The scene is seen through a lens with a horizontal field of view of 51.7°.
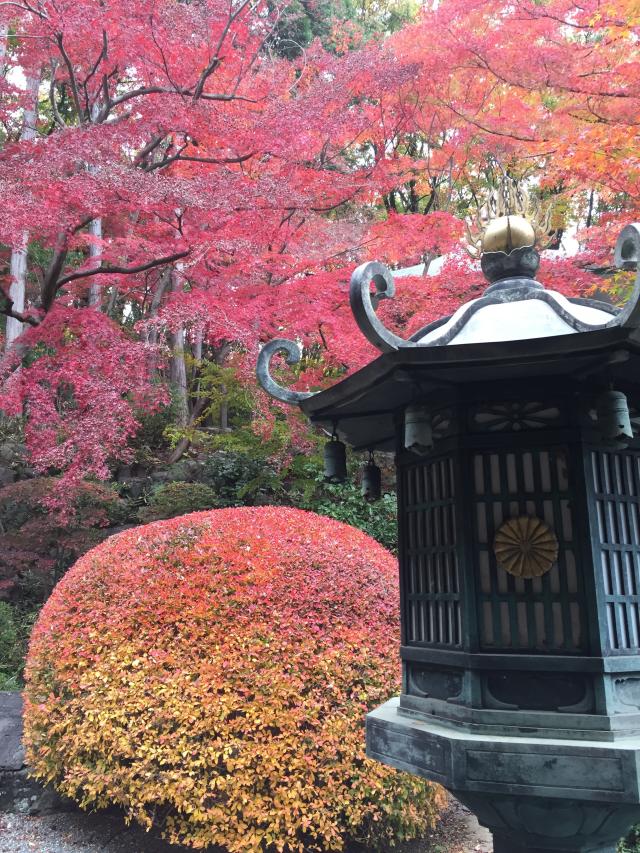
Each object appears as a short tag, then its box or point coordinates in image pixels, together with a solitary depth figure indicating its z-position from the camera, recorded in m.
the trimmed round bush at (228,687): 4.09
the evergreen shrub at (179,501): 9.59
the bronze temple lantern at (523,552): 2.33
